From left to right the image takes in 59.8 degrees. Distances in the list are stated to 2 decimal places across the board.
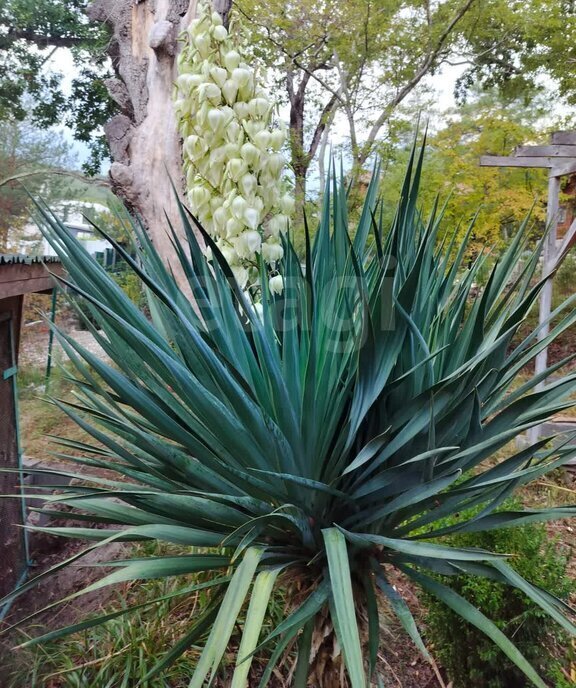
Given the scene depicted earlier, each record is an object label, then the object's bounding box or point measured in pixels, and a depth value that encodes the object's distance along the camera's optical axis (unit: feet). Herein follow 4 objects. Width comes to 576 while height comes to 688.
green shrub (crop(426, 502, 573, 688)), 4.77
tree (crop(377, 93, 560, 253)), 20.75
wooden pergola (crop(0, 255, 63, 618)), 8.52
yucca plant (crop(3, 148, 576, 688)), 2.87
